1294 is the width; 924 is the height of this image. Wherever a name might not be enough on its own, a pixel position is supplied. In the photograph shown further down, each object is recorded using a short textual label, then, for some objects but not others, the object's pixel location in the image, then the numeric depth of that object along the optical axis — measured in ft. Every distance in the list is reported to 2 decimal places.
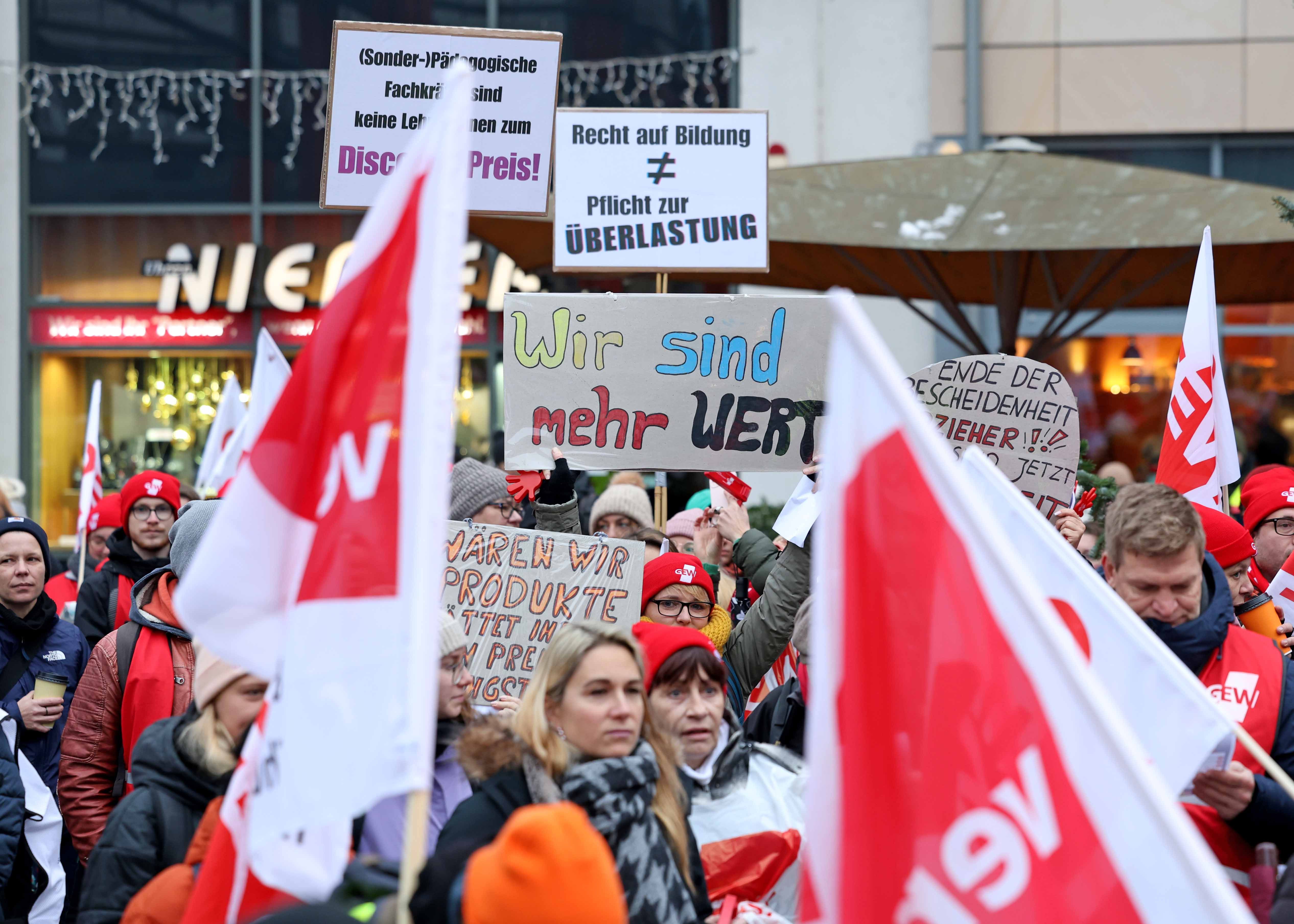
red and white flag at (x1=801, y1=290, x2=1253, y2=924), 11.88
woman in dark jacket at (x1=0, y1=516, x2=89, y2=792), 31.60
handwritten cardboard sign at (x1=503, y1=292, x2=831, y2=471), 34.09
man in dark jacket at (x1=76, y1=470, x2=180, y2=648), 37.32
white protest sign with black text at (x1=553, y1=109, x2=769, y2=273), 38.47
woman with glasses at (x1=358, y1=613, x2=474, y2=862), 19.92
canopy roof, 49.16
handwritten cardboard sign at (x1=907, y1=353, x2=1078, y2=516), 32.58
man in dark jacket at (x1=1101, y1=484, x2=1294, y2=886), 20.53
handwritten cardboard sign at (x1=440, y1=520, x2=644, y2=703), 28.78
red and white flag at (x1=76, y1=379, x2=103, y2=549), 54.34
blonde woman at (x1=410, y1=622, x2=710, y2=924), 18.24
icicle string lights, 82.79
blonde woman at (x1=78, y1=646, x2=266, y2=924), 19.20
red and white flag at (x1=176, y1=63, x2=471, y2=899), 14.34
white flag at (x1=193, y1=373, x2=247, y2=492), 57.98
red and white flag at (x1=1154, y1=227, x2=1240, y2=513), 35.01
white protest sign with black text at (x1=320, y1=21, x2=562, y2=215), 34.86
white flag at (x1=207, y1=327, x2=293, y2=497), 46.73
